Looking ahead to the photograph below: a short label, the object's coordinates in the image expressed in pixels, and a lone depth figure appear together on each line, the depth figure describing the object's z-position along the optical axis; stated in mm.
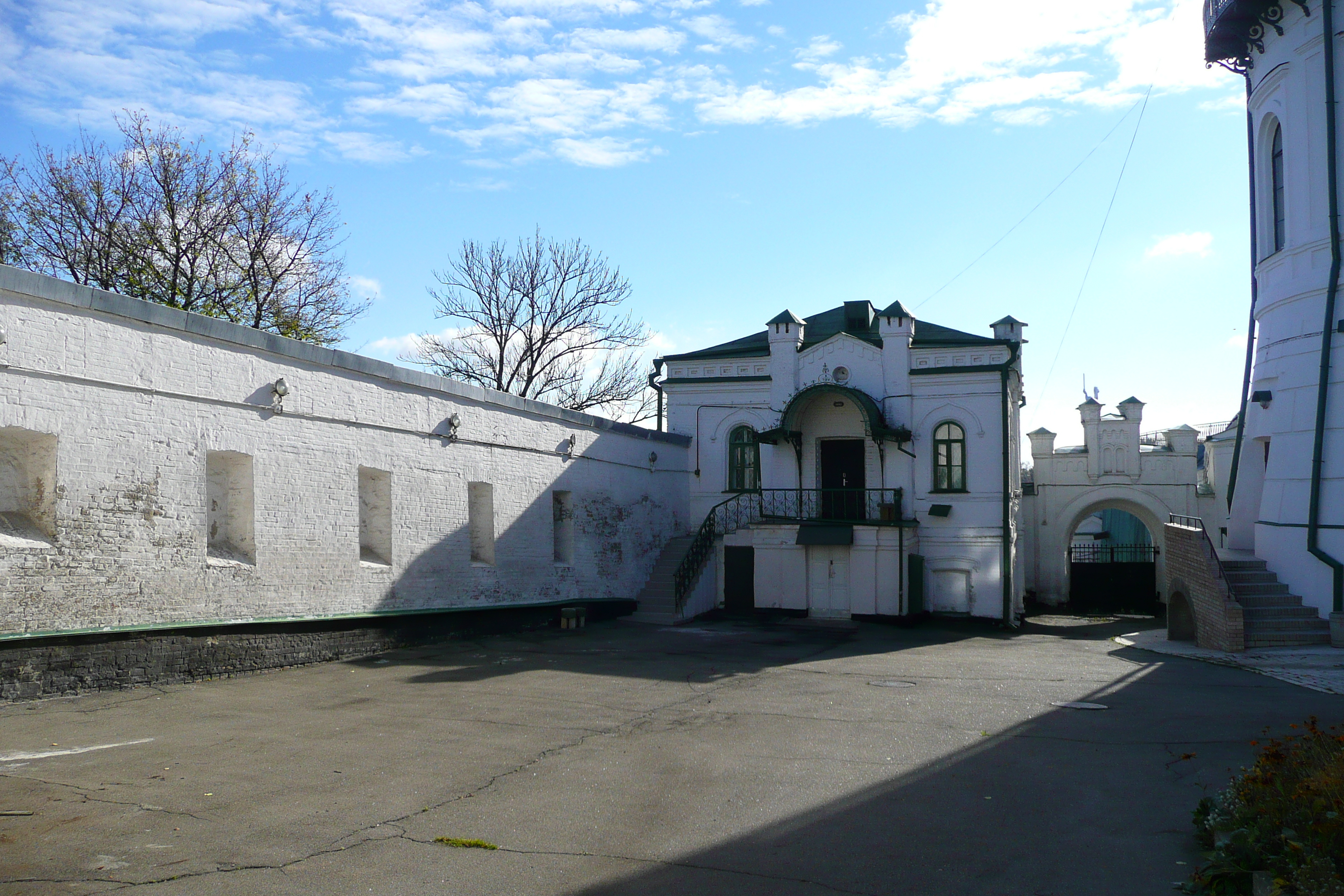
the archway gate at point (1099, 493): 27188
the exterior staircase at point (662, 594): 21000
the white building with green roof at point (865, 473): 21859
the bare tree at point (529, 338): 36375
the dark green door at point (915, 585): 21719
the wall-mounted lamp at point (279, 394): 13203
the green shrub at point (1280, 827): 4645
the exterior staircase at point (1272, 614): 15188
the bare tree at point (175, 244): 26469
